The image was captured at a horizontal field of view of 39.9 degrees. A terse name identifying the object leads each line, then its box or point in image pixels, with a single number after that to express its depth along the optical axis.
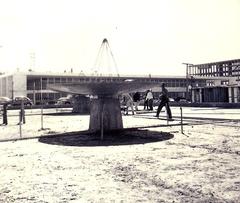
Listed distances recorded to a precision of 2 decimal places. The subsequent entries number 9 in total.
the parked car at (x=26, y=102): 44.00
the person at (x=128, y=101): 21.20
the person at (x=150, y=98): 23.73
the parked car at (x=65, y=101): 49.47
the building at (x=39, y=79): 66.19
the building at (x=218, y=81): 40.25
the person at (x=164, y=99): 14.86
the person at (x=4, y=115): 15.70
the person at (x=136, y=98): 23.68
